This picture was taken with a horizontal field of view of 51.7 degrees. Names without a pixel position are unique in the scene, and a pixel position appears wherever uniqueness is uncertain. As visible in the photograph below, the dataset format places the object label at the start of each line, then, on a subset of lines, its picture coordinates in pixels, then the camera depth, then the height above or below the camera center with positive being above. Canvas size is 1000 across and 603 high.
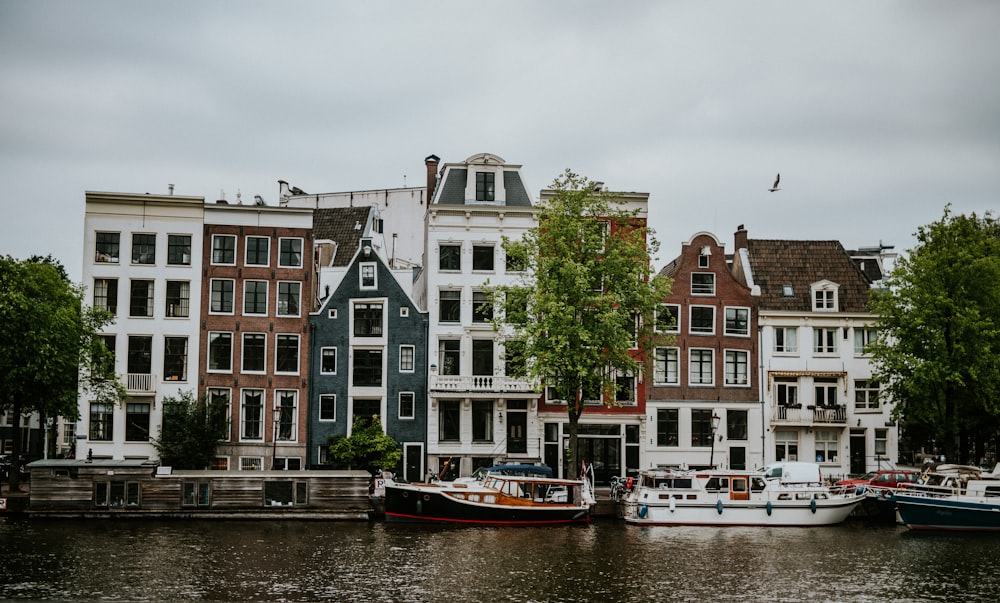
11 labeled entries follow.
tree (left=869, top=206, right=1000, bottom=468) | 54.06 +3.75
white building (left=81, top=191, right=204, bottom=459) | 58.59 +5.80
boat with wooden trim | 48.25 -4.91
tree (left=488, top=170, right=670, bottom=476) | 52.66 +5.25
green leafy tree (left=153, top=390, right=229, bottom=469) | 56.34 -2.08
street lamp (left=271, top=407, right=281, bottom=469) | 56.59 -2.89
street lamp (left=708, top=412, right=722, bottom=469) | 59.56 -1.42
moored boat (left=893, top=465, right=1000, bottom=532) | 47.94 -4.67
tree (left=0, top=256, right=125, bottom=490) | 52.12 +2.27
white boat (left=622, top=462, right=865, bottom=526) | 49.81 -4.90
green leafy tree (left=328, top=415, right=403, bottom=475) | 56.97 -3.06
